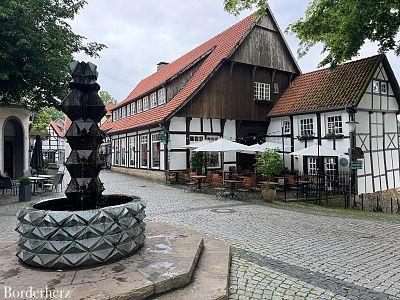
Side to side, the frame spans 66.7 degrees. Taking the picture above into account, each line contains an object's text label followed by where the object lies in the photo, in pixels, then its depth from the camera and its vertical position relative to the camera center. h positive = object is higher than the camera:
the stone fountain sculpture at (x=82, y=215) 4.08 -0.78
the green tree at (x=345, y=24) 10.64 +5.10
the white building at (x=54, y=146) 43.53 +2.13
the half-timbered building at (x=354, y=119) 15.40 +2.04
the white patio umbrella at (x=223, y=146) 13.34 +0.53
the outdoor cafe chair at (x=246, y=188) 13.65 -1.52
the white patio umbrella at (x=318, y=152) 13.80 +0.22
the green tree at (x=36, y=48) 10.61 +4.18
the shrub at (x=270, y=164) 15.27 -0.35
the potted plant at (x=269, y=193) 12.22 -1.44
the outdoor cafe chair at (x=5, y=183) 12.94 -0.92
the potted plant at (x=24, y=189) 11.61 -1.08
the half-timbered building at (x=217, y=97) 17.48 +3.85
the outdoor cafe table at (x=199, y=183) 15.08 -1.24
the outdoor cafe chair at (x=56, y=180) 13.13 -0.84
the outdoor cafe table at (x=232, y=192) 12.95 -1.48
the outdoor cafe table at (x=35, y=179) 13.13 -0.79
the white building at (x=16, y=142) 18.45 +1.18
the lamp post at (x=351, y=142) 12.88 +0.66
